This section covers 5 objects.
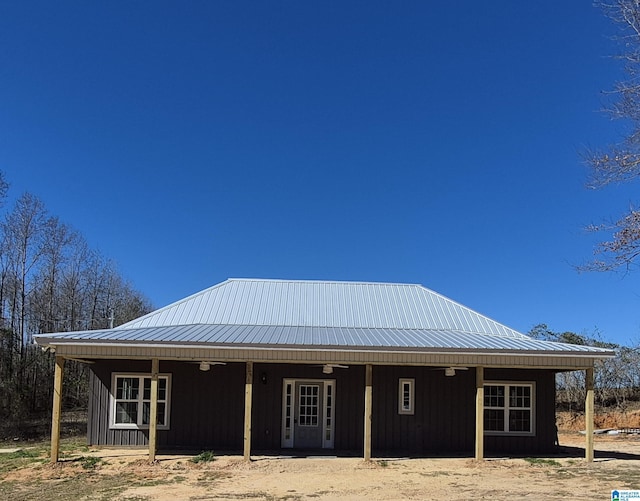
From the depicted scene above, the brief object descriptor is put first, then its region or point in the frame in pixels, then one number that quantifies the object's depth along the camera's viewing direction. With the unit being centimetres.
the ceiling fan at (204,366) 1461
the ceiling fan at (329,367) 1491
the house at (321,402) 1574
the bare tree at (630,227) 798
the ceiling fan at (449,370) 1551
